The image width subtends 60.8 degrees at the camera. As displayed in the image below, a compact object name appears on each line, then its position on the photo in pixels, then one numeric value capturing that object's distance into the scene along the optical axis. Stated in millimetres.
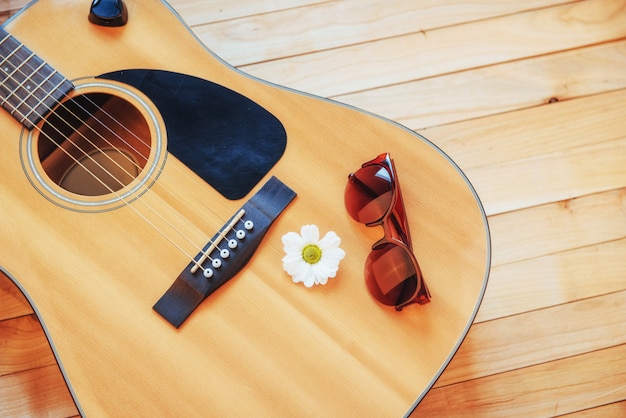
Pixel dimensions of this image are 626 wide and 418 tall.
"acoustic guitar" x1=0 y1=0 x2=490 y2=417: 893
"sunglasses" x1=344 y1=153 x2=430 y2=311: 905
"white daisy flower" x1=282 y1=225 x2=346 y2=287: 923
